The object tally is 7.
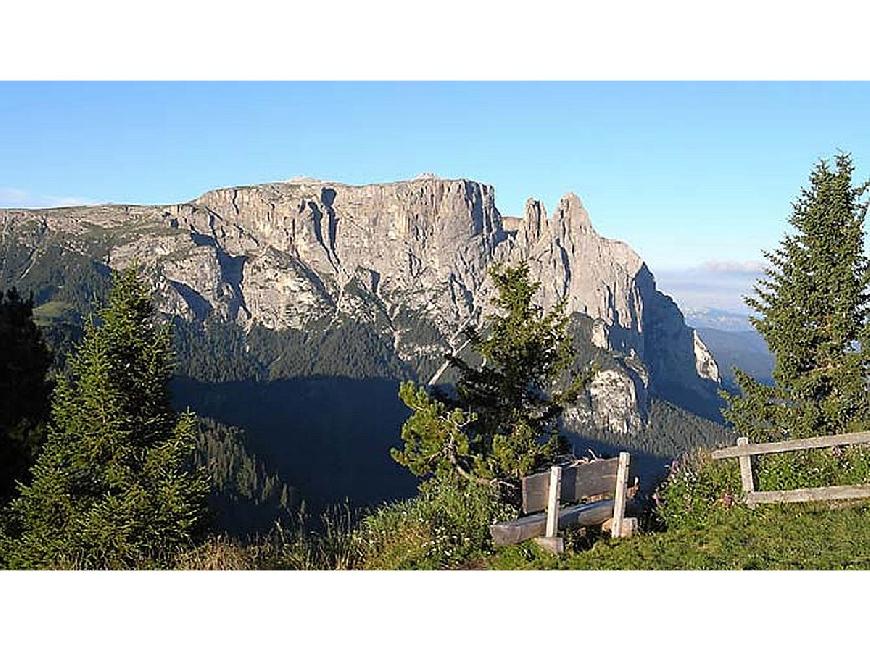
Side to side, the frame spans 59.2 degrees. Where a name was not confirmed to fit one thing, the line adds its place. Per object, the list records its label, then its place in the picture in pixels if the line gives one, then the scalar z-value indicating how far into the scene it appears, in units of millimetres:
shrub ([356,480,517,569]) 8664
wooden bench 8492
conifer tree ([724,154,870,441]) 17797
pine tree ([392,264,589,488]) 13242
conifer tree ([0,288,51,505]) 20469
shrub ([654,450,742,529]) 10578
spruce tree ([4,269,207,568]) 16000
